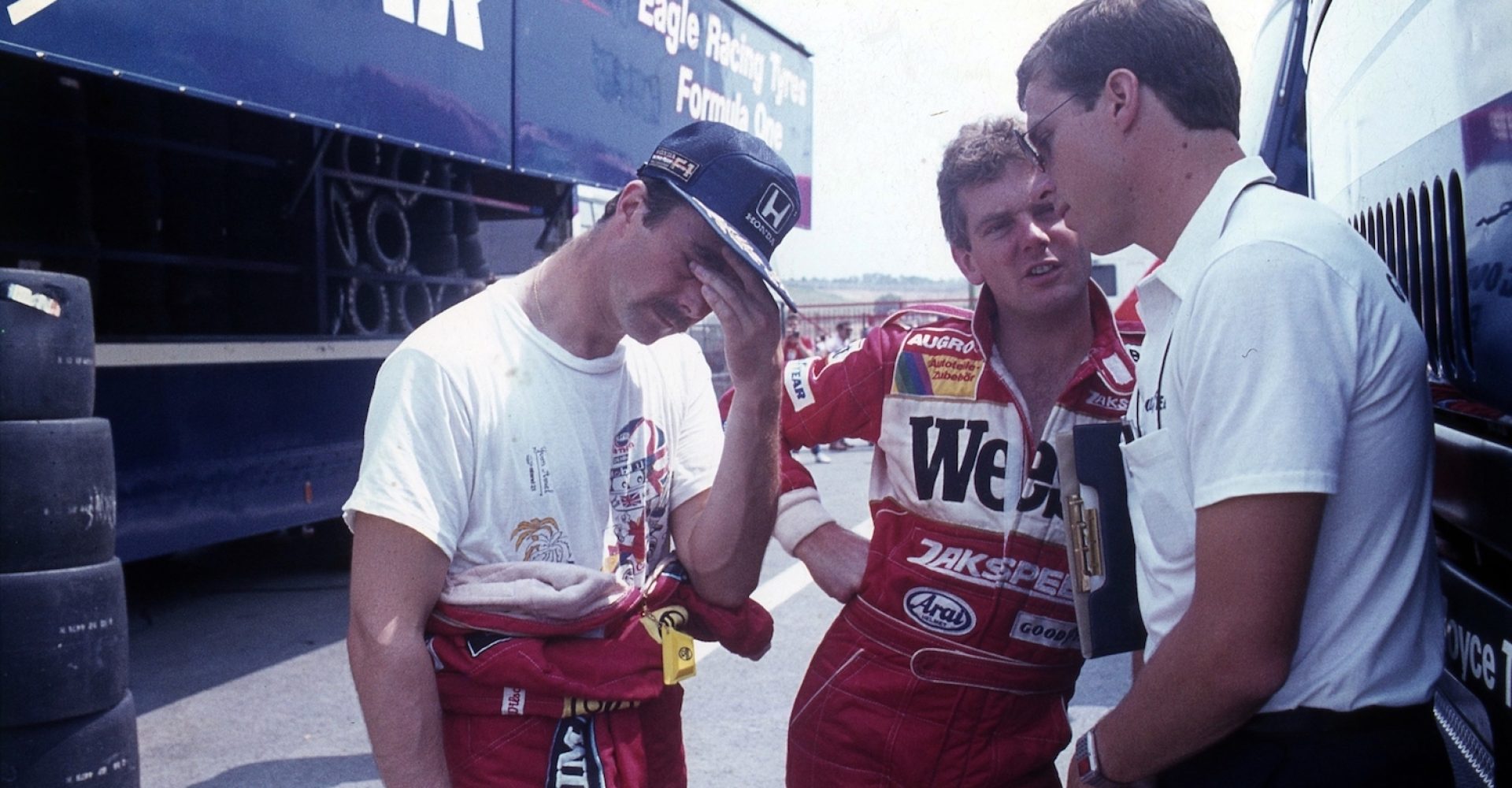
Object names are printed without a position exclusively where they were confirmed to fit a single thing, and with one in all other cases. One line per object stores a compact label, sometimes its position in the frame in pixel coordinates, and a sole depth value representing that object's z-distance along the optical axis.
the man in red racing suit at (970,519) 2.20
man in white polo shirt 1.33
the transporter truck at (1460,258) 1.63
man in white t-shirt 1.81
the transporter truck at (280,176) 5.00
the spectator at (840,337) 28.50
